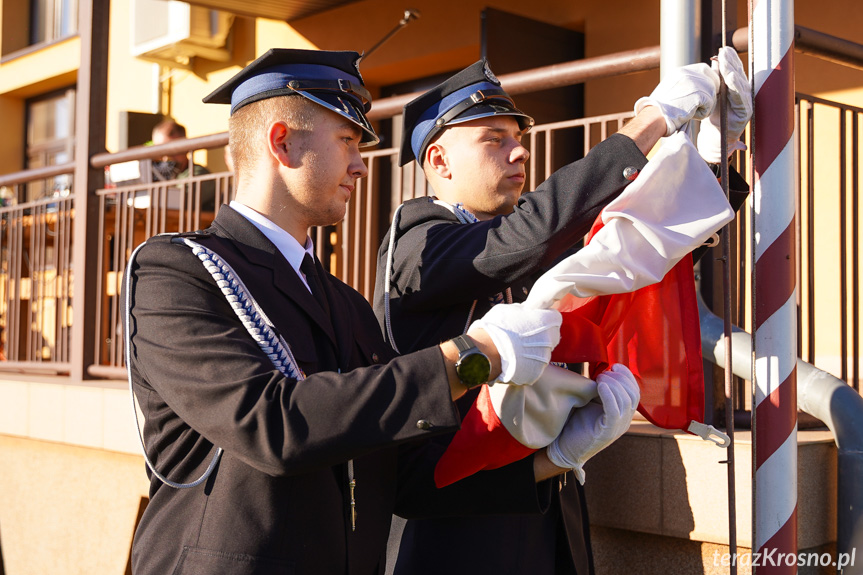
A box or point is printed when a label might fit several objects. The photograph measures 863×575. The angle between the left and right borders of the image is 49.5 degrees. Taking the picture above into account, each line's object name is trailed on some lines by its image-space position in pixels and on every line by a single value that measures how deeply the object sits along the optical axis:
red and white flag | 1.79
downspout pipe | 2.43
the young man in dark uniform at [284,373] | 1.57
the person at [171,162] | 7.19
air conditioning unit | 8.62
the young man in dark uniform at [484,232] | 2.01
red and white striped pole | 2.09
